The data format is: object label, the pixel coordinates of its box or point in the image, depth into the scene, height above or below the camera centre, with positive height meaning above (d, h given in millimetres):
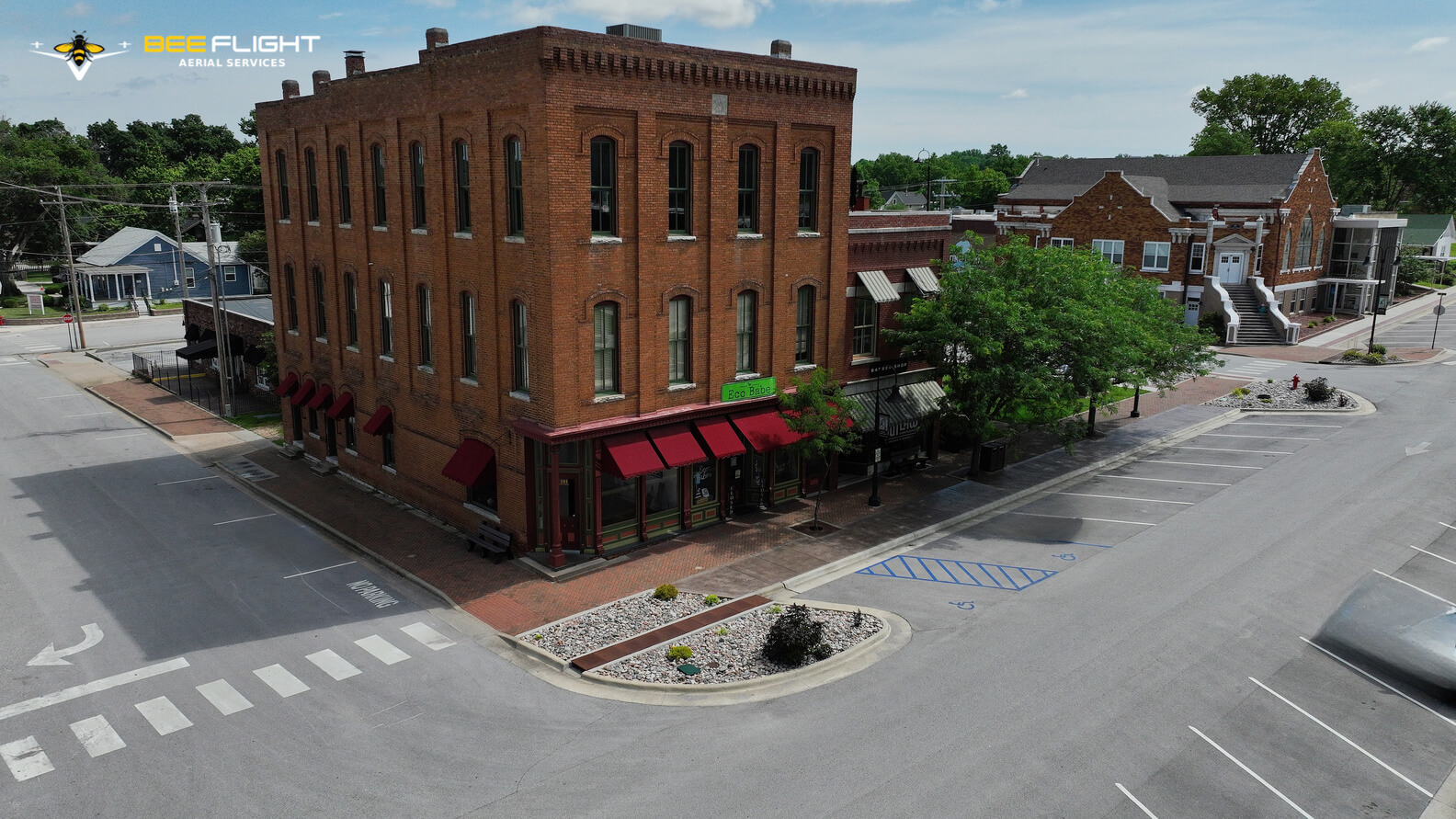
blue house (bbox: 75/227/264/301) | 75000 -3465
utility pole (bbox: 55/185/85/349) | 56188 -3594
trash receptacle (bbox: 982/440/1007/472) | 31797 -7134
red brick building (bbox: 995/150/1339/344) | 60281 +520
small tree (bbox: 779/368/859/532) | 26406 -4966
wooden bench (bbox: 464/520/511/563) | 24438 -7898
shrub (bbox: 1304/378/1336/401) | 41594 -6405
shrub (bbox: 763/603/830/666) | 18656 -7815
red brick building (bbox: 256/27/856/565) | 22844 -962
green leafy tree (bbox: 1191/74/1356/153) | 98625 +13652
